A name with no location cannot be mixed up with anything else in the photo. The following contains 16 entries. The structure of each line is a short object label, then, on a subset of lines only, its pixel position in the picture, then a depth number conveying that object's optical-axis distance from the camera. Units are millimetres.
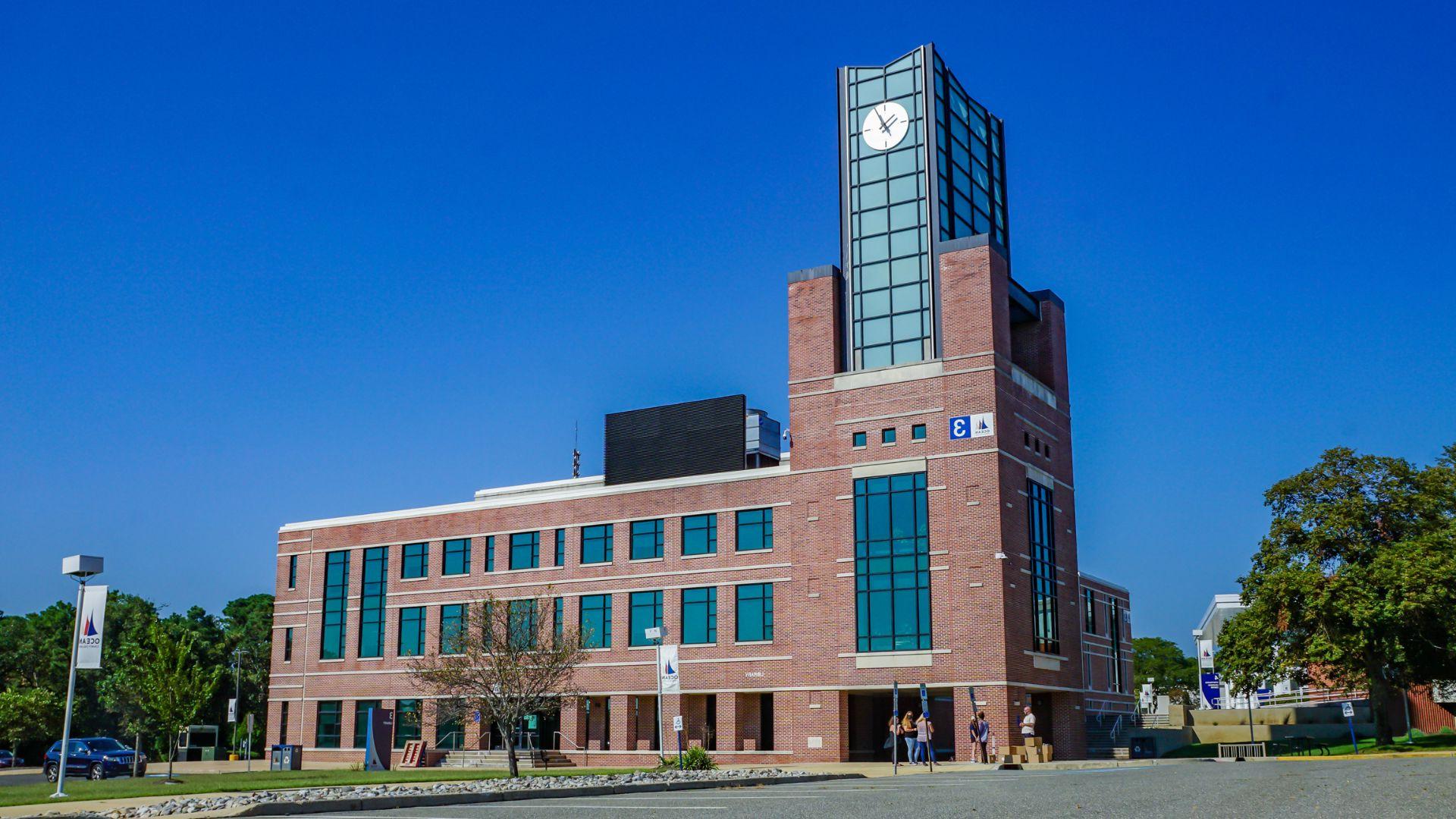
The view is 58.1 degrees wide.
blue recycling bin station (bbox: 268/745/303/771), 50719
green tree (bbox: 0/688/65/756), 70188
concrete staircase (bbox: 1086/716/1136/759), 53219
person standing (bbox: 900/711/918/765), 44750
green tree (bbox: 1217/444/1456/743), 46375
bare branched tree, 41469
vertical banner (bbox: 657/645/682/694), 36375
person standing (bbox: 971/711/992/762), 45750
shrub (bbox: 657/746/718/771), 37781
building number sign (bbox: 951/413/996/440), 49906
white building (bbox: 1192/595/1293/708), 42750
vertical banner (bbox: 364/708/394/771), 53469
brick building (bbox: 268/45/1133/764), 50188
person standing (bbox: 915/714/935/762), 44188
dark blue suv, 46219
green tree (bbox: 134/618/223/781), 37656
